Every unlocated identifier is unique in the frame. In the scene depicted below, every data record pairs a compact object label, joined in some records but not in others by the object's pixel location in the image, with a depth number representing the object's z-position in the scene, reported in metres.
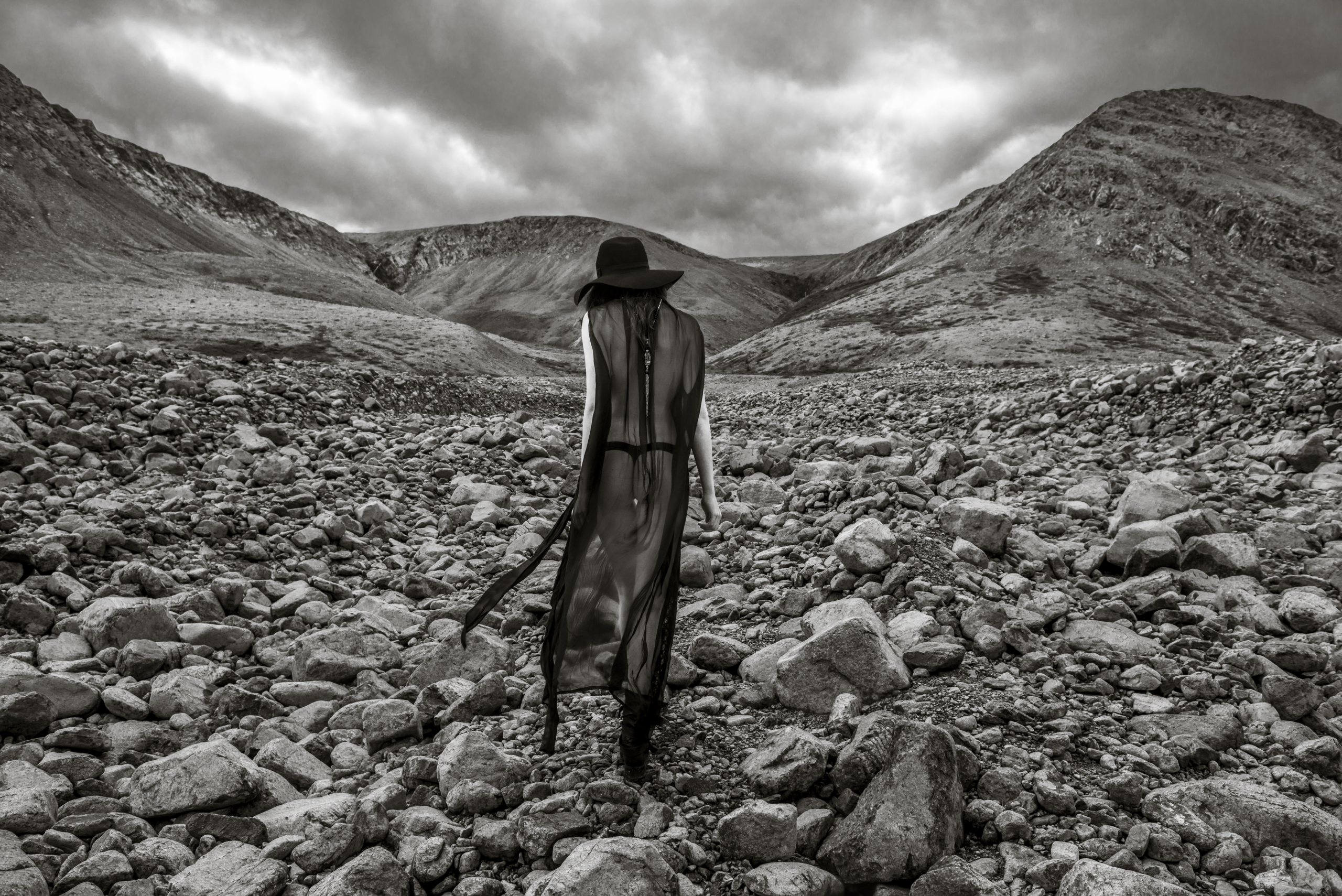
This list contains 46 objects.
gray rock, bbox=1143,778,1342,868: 2.50
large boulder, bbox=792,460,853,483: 8.20
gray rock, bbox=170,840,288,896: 2.46
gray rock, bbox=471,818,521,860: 2.70
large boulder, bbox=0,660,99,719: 3.58
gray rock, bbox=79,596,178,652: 4.38
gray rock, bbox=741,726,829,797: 2.94
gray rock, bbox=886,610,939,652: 3.98
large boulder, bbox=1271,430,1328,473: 6.70
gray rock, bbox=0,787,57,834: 2.64
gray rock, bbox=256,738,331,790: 3.30
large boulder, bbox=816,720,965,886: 2.53
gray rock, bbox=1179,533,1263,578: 4.60
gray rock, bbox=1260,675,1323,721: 3.26
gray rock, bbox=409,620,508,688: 4.40
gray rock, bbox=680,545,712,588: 5.50
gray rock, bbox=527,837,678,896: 2.33
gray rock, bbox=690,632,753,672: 4.12
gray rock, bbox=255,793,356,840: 2.79
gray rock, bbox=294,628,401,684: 4.38
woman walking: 3.29
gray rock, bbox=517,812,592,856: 2.68
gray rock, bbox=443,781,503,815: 2.95
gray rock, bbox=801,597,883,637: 4.12
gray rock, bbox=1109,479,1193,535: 5.52
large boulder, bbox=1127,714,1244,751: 3.08
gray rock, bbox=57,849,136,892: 2.42
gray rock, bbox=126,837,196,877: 2.56
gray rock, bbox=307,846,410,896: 2.44
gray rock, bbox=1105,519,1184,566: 4.89
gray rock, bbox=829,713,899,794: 2.86
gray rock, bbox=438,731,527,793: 3.09
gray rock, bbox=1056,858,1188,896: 2.16
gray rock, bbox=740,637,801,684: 3.93
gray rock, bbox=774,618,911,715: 3.61
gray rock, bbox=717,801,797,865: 2.65
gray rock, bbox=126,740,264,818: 2.87
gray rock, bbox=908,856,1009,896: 2.39
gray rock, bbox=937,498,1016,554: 5.20
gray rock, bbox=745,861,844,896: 2.46
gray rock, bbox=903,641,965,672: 3.71
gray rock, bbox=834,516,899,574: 4.80
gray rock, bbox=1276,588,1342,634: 3.88
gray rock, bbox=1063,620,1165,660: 3.76
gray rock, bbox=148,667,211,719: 3.82
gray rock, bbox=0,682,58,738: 3.36
